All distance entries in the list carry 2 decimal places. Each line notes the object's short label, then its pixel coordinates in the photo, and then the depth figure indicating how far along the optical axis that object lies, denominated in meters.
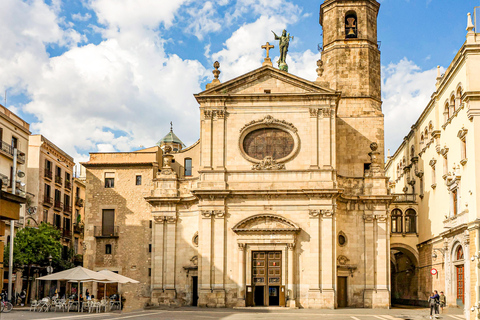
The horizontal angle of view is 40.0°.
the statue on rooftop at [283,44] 47.56
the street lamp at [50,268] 43.31
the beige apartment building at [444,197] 33.38
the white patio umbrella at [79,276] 34.72
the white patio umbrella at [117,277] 37.06
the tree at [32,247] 45.94
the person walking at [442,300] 34.27
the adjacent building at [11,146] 43.06
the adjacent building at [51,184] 55.97
